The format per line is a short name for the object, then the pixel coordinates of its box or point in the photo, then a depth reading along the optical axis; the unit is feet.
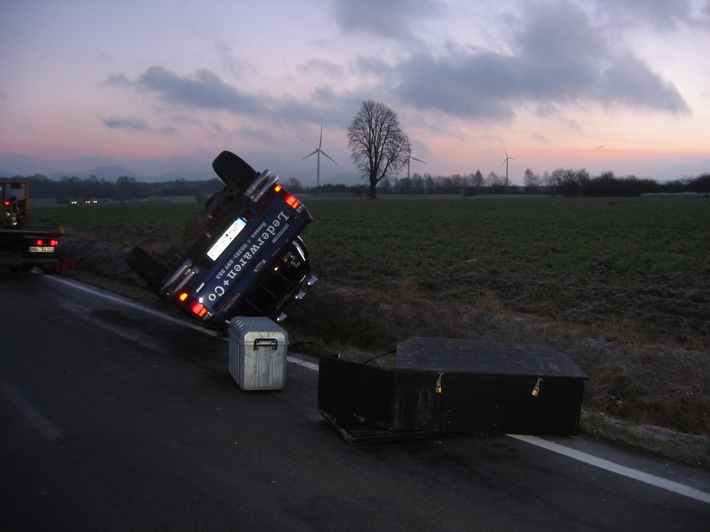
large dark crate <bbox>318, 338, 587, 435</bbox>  19.99
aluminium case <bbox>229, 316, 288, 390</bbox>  25.09
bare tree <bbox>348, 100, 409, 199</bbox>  380.78
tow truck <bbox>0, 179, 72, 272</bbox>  57.67
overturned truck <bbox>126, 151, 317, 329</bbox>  30.25
